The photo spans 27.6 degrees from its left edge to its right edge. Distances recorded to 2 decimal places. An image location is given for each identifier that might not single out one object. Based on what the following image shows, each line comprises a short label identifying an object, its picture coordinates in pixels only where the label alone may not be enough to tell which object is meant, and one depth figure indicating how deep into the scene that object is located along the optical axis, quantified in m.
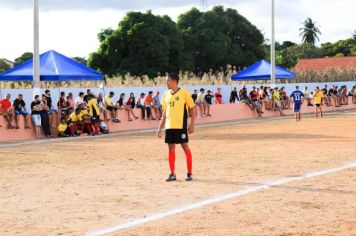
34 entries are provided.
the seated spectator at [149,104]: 31.32
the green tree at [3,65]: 81.86
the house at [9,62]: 94.41
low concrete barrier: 24.72
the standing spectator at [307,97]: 43.78
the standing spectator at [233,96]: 39.97
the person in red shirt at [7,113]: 24.62
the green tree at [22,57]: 89.00
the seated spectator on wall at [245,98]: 38.06
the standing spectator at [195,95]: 34.12
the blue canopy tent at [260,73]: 42.62
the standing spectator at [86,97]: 26.89
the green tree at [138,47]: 51.59
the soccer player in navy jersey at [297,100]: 33.25
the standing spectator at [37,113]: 24.78
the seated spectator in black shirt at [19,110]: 24.83
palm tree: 132.38
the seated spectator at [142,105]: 31.10
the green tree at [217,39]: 58.12
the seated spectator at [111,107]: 28.82
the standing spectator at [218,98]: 37.91
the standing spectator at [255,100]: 38.12
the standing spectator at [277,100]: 39.47
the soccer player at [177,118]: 12.35
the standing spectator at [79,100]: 25.84
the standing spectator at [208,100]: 34.86
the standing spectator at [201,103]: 34.50
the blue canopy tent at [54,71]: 27.09
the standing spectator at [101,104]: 28.31
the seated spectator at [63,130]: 25.48
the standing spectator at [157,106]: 32.03
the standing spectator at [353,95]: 49.47
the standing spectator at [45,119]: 24.95
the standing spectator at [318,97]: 35.59
